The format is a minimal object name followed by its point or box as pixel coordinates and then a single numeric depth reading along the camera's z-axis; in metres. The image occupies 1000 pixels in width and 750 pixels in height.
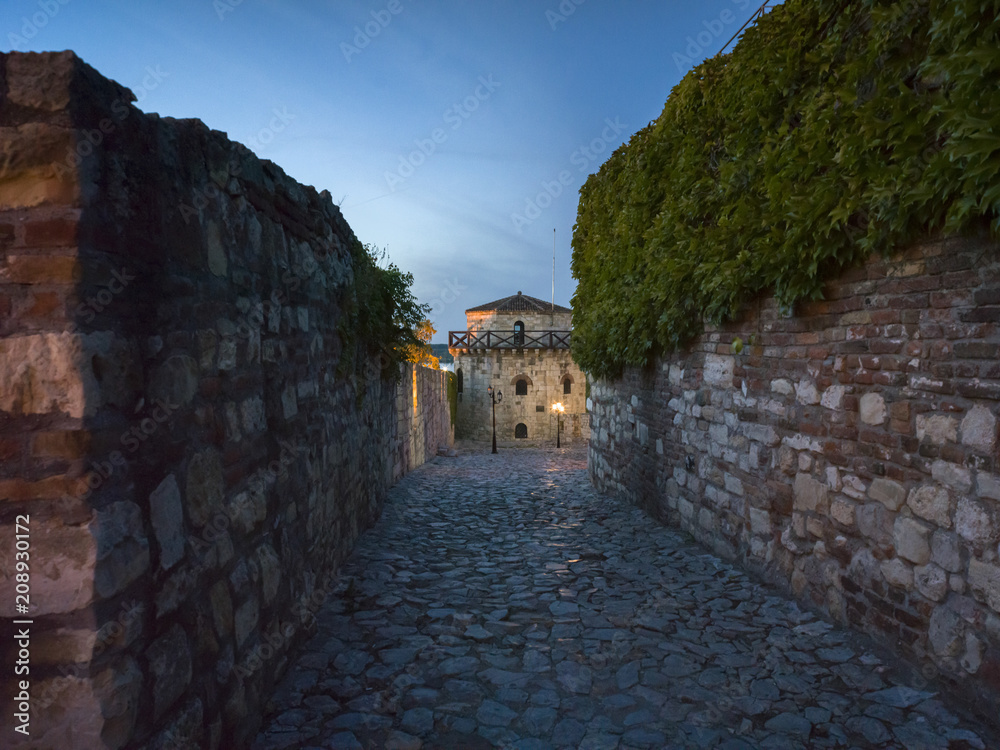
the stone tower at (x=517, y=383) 29.91
